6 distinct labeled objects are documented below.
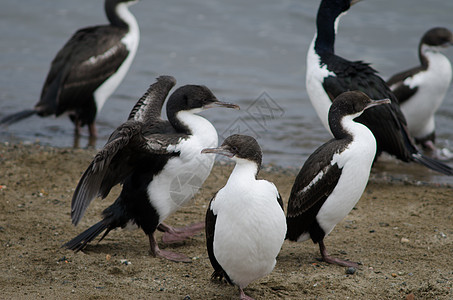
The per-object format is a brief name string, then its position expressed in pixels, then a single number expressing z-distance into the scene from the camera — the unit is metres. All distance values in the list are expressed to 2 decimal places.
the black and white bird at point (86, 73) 18.75
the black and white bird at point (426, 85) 18.52
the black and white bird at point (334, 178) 10.01
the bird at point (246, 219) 8.41
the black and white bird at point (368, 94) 14.26
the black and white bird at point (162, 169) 10.44
